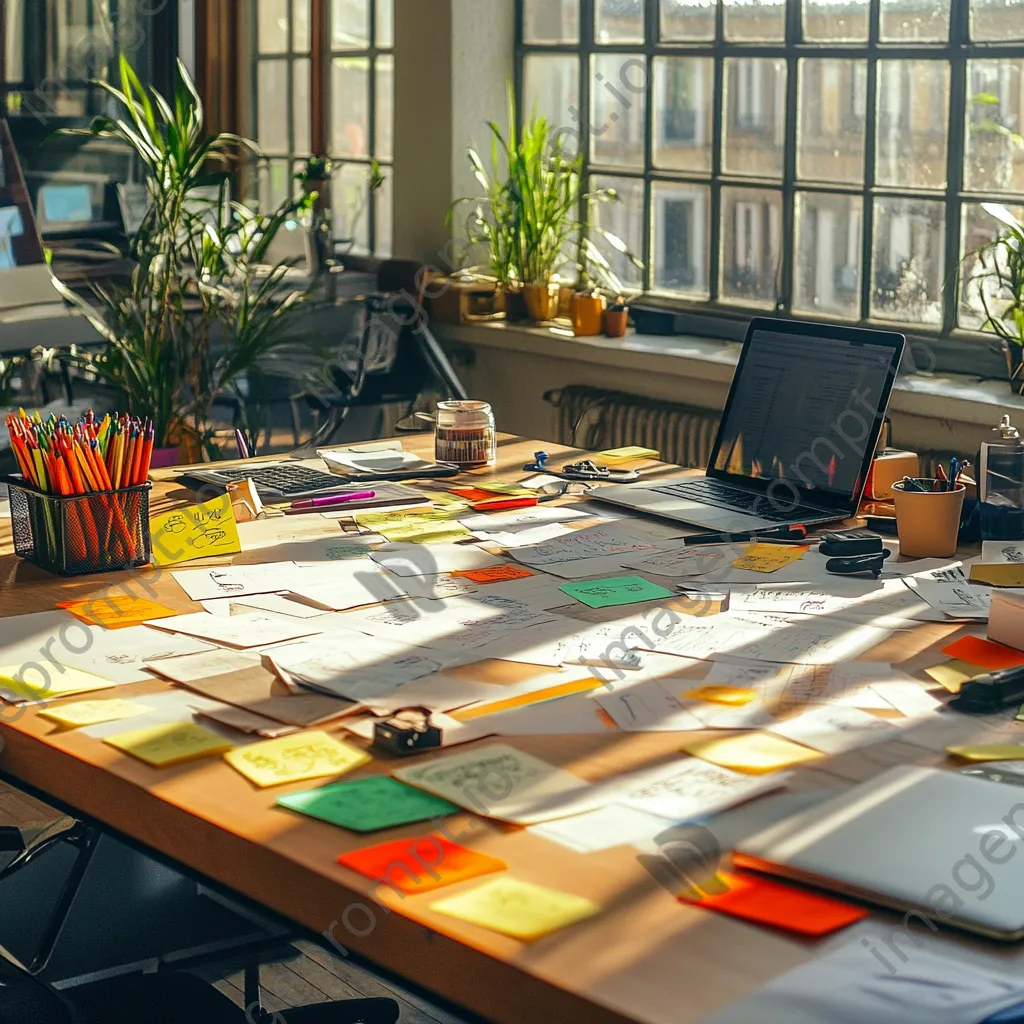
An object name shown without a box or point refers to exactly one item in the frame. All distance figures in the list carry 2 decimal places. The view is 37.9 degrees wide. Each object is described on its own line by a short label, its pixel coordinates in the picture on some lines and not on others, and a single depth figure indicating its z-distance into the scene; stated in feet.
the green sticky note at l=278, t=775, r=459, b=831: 4.08
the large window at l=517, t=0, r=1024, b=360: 12.67
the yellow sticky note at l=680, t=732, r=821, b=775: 4.43
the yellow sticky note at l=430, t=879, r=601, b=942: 3.50
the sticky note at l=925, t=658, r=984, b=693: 5.17
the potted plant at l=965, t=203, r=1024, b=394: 12.00
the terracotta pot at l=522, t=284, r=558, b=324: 15.81
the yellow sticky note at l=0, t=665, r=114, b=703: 5.16
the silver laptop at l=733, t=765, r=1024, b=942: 3.51
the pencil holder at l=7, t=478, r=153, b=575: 6.80
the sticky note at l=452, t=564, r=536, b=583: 6.63
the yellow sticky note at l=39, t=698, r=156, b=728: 4.90
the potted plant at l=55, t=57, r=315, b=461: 13.73
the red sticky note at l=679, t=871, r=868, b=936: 3.50
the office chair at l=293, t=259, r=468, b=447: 13.37
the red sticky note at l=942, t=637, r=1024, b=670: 5.44
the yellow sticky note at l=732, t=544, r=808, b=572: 6.89
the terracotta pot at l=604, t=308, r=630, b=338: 15.06
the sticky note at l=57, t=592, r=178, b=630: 6.05
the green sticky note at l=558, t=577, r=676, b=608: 6.26
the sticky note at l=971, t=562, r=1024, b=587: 6.56
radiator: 14.02
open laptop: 7.89
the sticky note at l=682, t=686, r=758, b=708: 5.02
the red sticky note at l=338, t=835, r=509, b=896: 3.75
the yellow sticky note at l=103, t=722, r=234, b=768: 4.56
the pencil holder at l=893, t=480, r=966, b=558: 7.11
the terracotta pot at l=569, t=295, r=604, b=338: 15.17
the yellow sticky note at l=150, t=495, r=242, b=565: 7.07
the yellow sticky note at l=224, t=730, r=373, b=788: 4.42
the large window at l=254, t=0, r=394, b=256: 18.44
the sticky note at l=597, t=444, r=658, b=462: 9.60
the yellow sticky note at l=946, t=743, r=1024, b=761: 4.46
